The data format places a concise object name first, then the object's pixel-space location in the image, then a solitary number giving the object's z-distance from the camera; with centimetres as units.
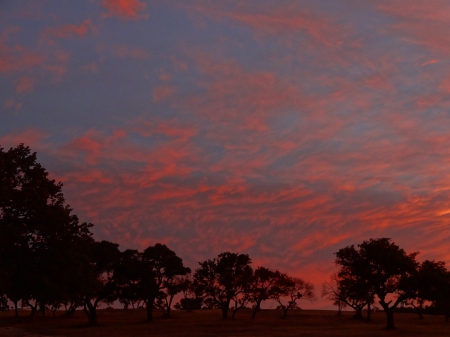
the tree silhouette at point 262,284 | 10725
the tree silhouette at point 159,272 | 9438
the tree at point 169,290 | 9569
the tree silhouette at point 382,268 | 6981
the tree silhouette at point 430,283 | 6856
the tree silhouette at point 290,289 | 11219
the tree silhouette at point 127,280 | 9269
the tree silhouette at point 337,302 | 11431
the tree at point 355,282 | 7125
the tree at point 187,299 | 10365
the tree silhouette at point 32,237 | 3481
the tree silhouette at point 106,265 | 9075
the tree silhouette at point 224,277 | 10394
